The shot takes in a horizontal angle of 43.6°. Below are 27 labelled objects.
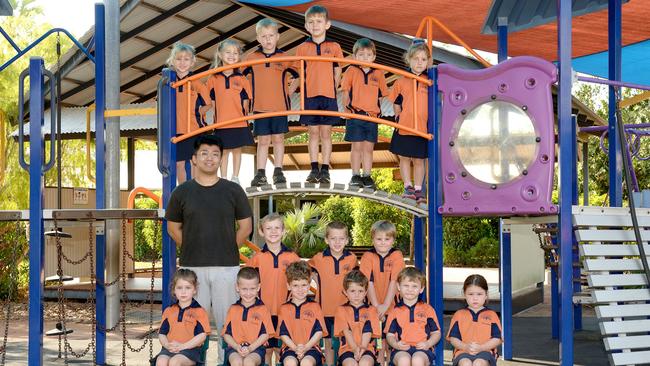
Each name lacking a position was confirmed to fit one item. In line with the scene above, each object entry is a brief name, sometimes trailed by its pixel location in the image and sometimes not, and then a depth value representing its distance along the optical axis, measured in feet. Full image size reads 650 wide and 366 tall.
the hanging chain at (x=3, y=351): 21.93
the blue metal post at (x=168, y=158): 21.53
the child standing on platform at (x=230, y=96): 22.76
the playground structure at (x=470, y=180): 20.30
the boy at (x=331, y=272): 21.24
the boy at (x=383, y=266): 21.39
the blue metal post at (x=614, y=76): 27.32
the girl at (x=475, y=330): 19.83
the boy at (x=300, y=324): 19.67
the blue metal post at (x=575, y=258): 28.94
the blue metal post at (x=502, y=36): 31.12
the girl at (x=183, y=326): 19.19
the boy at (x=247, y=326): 19.36
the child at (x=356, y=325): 20.04
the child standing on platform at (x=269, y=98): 23.56
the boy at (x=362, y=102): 23.38
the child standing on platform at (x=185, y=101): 22.17
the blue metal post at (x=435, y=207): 20.99
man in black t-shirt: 19.57
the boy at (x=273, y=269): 20.70
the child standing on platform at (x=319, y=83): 23.03
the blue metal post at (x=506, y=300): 27.76
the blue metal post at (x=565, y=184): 20.16
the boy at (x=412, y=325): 19.67
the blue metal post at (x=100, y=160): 26.45
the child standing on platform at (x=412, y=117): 21.72
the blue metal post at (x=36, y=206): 21.36
